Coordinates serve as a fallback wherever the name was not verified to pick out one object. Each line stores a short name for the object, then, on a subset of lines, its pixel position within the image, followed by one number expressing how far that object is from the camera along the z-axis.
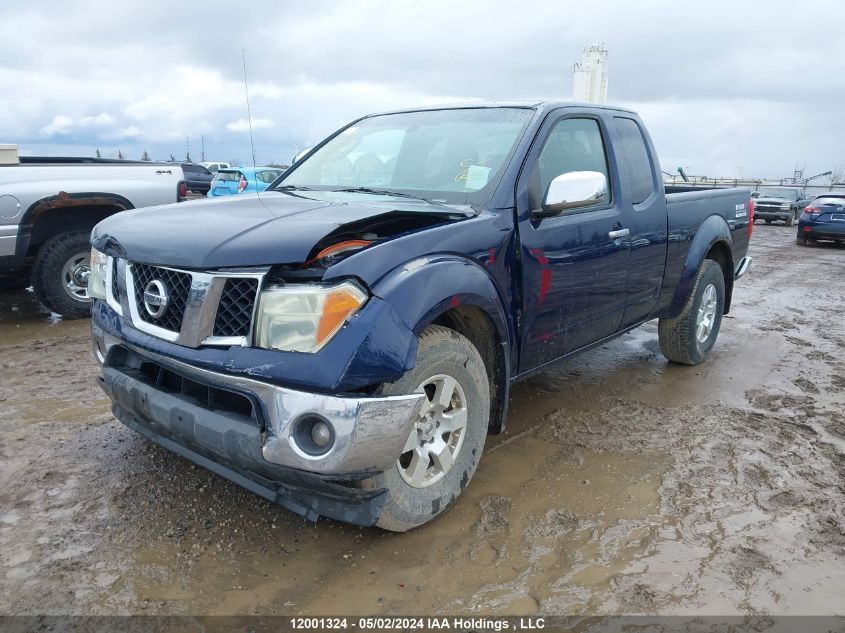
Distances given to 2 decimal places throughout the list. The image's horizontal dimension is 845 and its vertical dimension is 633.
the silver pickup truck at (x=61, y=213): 5.53
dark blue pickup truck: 2.18
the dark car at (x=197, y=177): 22.92
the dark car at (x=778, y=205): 21.34
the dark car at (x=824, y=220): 14.91
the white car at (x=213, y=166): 28.50
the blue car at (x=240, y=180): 15.45
